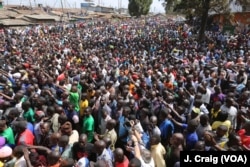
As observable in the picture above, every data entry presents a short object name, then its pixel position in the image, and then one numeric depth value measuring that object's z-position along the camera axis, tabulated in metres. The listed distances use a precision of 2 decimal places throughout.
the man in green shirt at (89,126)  5.64
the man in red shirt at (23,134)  4.88
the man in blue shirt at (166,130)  5.39
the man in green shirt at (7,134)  4.91
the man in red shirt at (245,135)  4.57
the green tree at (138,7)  58.41
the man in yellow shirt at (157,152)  4.32
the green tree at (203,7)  21.17
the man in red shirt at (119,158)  3.96
